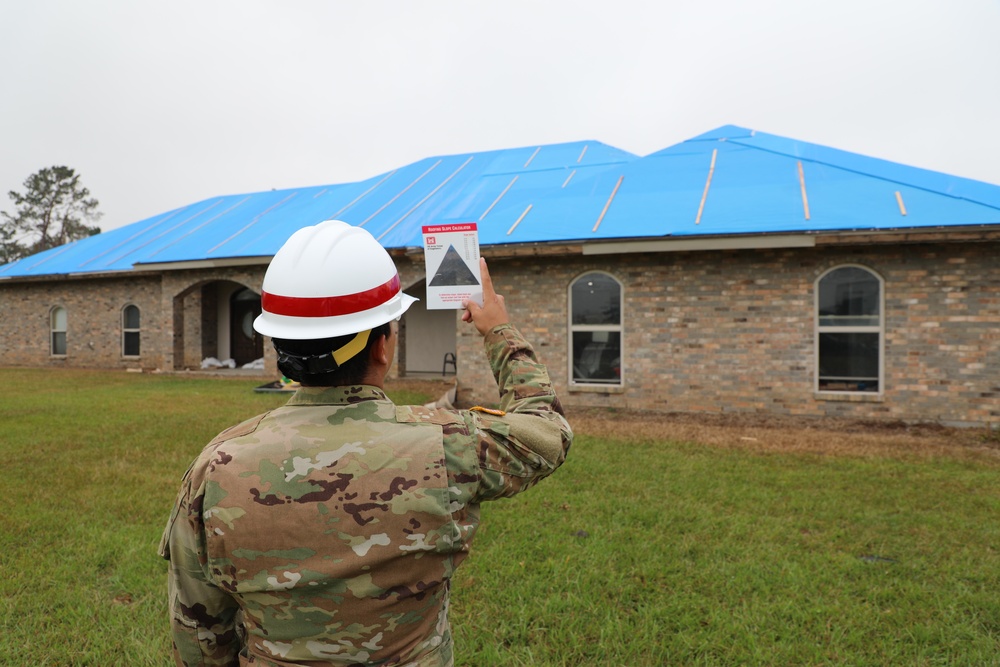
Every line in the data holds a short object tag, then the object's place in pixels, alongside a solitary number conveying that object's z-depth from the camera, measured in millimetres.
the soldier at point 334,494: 1180
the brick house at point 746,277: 8469
